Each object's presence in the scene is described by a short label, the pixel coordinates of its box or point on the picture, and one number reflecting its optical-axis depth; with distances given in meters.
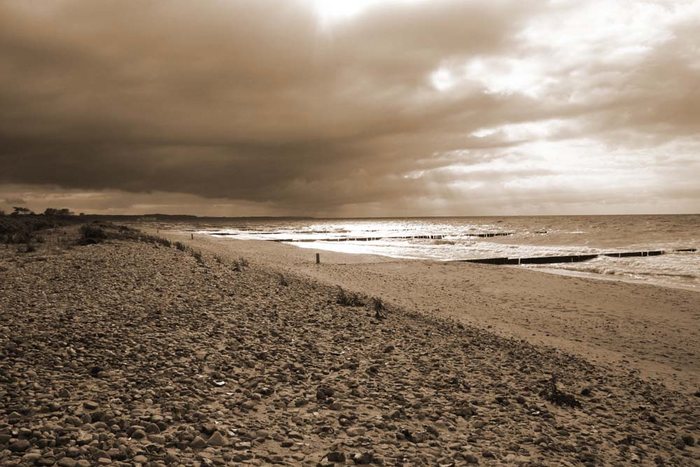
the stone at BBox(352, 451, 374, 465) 5.50
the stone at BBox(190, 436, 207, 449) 5.36
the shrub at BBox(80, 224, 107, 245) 30.42
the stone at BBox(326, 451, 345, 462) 5.49
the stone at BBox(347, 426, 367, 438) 6.20
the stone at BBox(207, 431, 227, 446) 5.50
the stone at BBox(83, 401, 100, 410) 5.87
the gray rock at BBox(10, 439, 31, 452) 4.78
